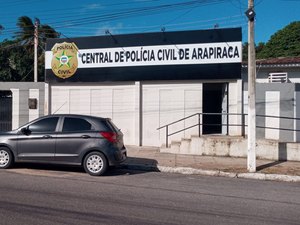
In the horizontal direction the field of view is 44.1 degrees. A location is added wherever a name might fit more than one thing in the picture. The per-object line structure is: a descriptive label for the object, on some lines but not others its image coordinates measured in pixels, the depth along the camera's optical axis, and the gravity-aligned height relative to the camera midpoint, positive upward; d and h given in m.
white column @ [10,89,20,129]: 18.09 +0.47
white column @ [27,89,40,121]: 18.03 +0.35
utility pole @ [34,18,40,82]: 22.87 +5.51
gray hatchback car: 10.01 -0.70
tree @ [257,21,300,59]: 37.28 +7.92
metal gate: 18.49 +0.25
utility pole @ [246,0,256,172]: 10.86 +0.70
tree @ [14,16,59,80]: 34.62 +7.51
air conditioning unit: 16.84 +1.88
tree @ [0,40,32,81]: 31.37 +4.53
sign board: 15.49 +2.70
